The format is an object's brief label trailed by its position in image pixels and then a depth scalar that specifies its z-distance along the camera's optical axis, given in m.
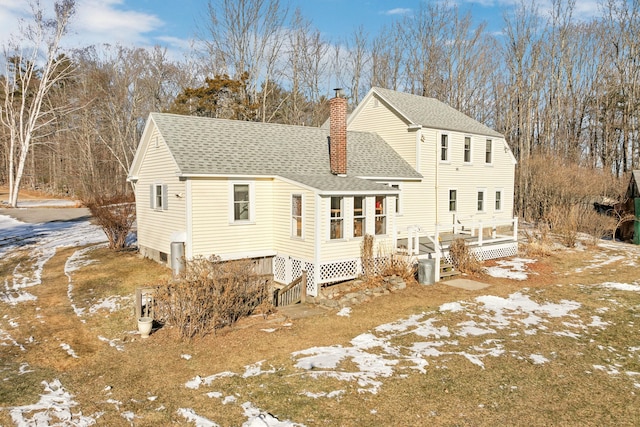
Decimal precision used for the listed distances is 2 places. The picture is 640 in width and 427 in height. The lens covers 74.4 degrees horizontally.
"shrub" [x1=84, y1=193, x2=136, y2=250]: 19.72
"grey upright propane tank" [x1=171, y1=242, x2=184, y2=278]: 13.77
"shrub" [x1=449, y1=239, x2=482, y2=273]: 16.11
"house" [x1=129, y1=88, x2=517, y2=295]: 14.38
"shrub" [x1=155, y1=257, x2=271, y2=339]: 9.66
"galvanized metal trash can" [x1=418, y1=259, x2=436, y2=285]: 14.50
